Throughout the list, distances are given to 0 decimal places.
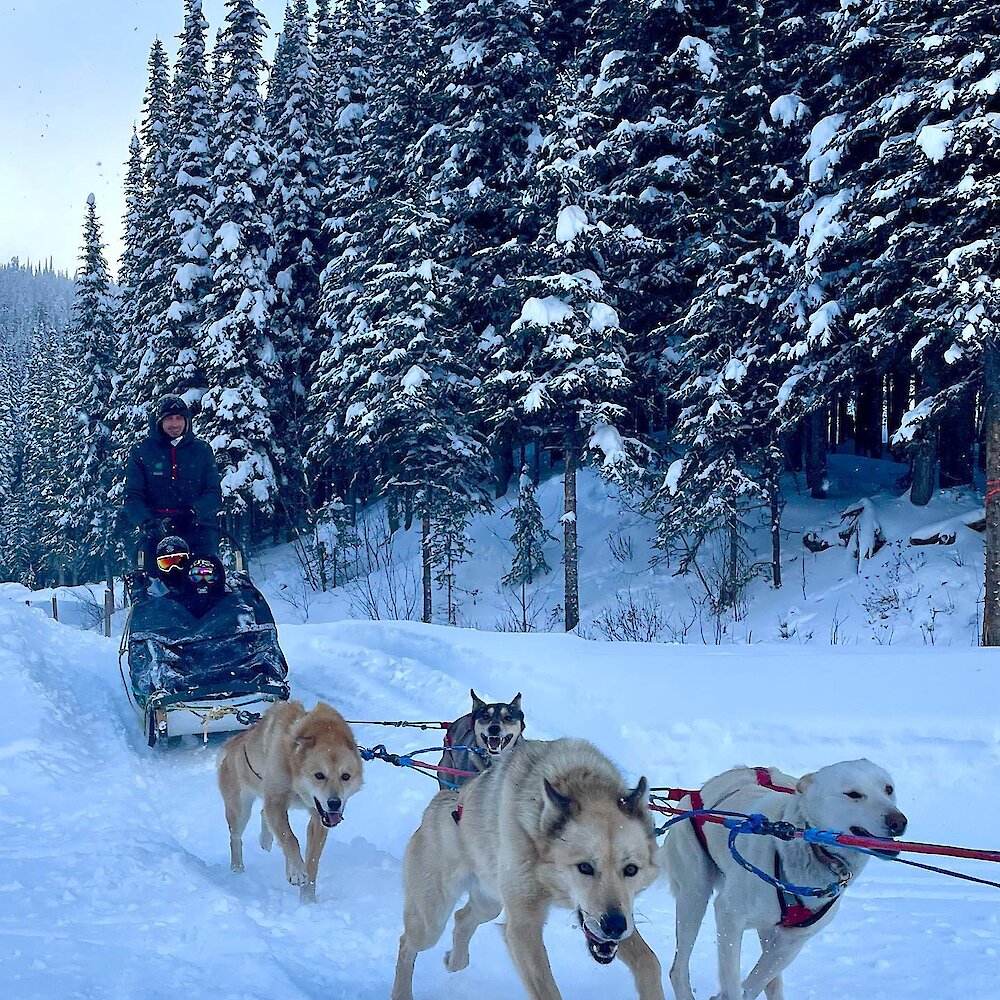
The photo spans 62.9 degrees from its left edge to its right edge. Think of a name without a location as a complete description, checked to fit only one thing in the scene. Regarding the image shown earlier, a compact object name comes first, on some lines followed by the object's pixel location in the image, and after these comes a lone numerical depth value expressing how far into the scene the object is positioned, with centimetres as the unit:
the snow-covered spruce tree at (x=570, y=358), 1523
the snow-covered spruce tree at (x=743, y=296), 1555
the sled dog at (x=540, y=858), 258
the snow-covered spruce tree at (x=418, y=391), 1847
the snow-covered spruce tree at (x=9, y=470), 5706
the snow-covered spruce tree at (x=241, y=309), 2284
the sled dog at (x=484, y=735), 507
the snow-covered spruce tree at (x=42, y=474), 4288
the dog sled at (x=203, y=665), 719
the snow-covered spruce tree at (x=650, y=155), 1667
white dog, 296
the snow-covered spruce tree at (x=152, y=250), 2525
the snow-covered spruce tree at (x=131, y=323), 2617
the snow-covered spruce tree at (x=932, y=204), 1058
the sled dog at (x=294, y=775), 458
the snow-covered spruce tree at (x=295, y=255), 2484
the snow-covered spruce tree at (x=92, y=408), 3173
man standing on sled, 837
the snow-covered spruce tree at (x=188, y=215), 2423
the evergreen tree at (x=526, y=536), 1938
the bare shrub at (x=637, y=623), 1351
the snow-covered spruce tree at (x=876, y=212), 1148
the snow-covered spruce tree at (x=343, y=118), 2295
